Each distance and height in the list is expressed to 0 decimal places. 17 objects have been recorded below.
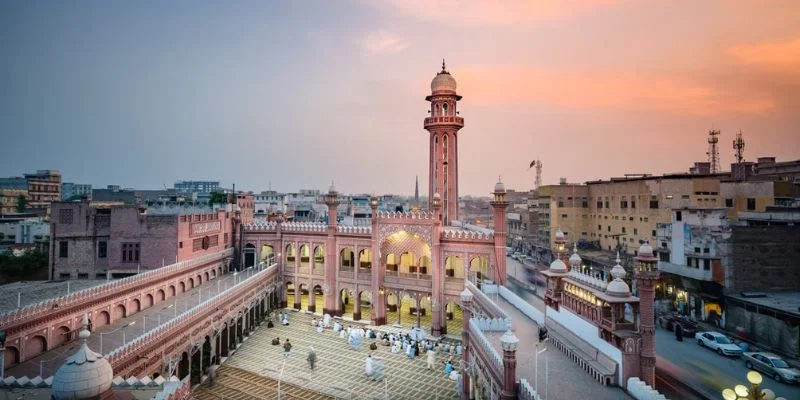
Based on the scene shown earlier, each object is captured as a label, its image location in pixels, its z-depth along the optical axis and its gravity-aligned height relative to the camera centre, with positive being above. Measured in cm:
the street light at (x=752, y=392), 904 -387
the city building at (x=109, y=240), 3127 -235
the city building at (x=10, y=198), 6488 +123
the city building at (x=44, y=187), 7694 +359
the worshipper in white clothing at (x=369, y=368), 2503 -900
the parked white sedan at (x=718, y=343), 2614 -808
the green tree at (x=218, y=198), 6203 +138
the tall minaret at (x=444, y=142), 4031 +615
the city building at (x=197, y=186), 15900 +812
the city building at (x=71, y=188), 12349 +543
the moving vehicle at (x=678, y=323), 3031 -807
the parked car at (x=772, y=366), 2189 -802
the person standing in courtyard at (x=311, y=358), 2598 -879
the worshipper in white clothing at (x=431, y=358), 2628 -886
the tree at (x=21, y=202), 6600 +67
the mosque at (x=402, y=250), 3259 -329
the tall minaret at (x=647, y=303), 1388 -301
